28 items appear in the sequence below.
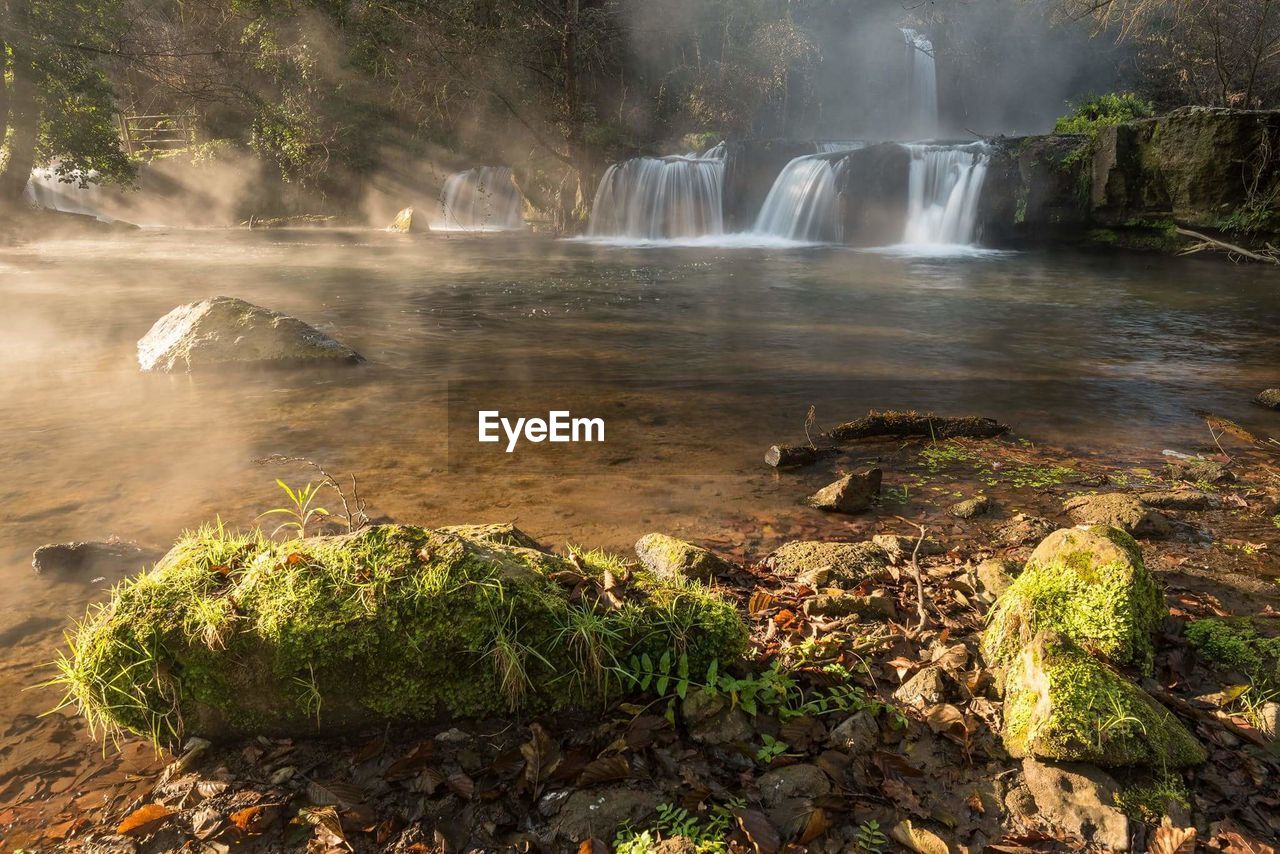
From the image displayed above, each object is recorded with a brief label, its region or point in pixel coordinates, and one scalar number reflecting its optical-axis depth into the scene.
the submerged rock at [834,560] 3.88
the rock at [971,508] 4.81
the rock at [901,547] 4.12
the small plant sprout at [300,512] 4.73
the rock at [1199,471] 5.30
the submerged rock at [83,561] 4.08
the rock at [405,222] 29.59
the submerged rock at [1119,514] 4.41
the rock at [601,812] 2.26
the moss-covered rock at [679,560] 3.87
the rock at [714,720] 2.59
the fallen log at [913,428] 6.41
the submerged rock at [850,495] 4.96
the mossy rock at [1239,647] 2.89
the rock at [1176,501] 4.77
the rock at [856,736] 2.55
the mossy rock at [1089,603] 2.90
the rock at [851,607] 3.44
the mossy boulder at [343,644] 2.59
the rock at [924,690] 2.77
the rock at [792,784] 2.35
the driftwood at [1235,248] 7.23
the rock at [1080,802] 2.21
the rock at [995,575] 3.55
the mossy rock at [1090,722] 2.40
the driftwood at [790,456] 5.81
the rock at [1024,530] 4.37
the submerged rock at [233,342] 8.55
